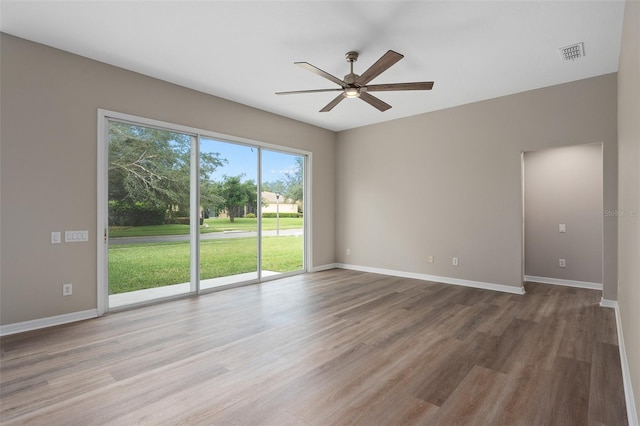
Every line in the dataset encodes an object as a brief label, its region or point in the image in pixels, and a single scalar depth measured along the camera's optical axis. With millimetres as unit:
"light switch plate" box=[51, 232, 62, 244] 3391
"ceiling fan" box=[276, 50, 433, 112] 2842
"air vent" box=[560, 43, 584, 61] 3309
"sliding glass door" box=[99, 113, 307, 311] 3947
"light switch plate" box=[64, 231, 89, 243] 3488
